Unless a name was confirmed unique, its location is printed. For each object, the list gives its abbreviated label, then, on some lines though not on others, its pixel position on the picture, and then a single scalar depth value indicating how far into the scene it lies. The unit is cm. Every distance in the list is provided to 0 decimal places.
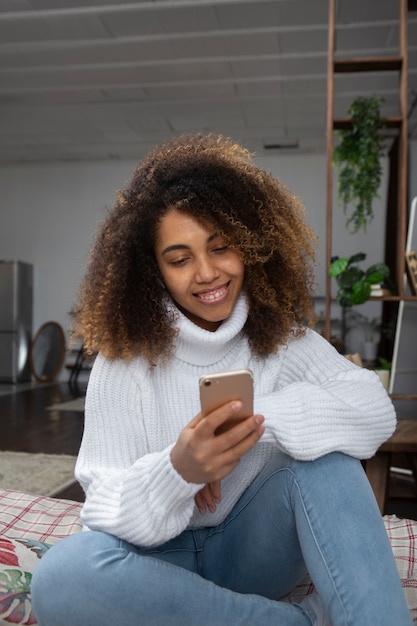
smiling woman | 95
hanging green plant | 332
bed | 129
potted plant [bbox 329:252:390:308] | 317
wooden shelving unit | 293
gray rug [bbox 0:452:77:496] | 298
